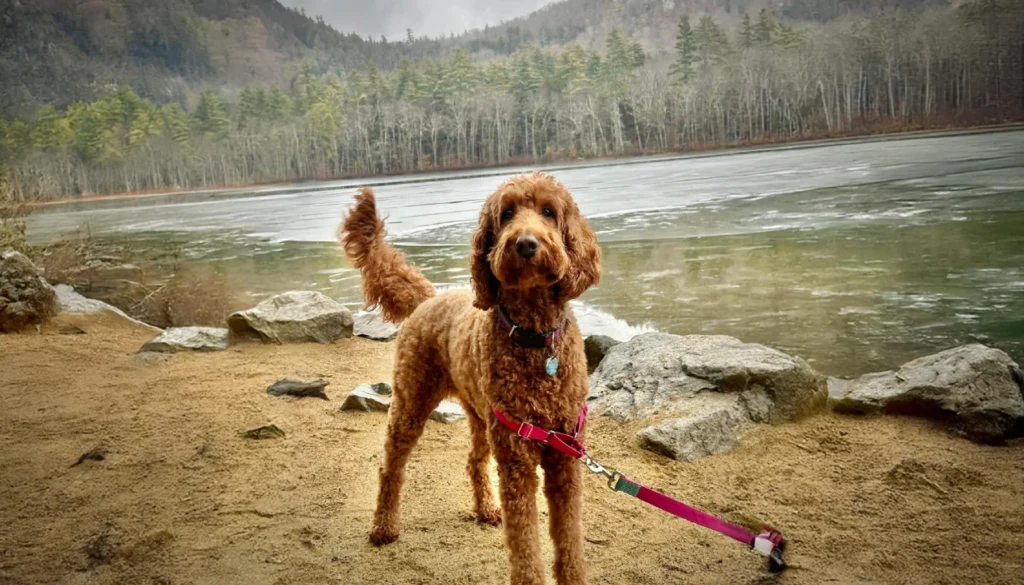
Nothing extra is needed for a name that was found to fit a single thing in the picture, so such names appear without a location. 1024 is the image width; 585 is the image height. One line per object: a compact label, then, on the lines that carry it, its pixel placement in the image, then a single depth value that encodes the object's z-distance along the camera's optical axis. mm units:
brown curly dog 1959
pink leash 1983
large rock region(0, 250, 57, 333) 6398
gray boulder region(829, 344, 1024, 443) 3336
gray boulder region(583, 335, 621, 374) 5312
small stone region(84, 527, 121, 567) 2576
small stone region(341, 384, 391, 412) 4504
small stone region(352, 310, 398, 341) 6860
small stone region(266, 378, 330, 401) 4824
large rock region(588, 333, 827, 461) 3598
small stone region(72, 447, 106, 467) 3506
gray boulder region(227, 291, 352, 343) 6449
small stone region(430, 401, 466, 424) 4383
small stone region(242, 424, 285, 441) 4004
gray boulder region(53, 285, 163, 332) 7402
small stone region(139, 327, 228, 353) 6082
